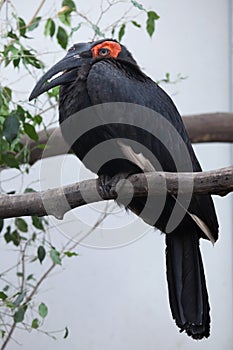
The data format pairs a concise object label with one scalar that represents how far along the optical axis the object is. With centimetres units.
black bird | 1058
